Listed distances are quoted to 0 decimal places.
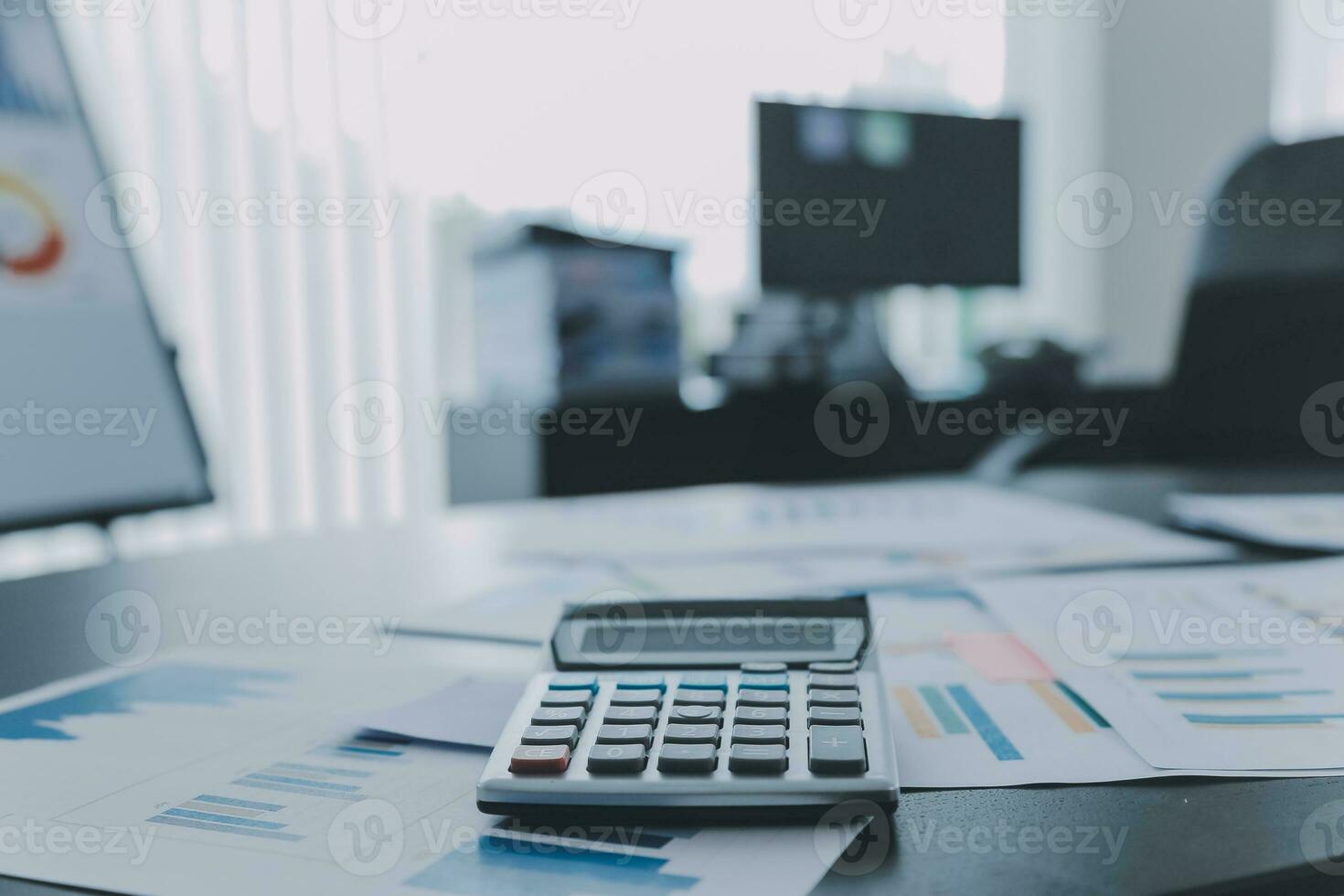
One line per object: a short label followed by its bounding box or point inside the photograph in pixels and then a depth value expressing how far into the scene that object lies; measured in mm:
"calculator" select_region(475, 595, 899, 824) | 296
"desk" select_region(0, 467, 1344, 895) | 262
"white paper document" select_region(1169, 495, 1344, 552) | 697
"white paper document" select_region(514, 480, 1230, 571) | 694
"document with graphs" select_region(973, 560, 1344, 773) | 355
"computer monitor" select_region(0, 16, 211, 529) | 890
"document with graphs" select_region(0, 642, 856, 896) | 269
